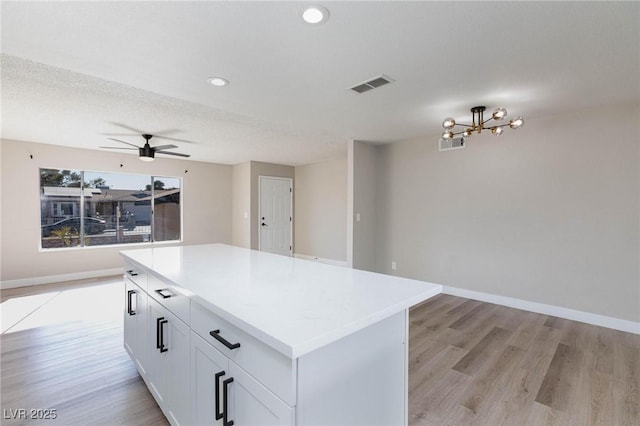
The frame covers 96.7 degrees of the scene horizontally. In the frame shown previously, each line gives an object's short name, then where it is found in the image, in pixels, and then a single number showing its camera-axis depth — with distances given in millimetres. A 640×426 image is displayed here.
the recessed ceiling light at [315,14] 1618
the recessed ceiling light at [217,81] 2515
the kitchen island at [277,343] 893
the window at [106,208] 5035
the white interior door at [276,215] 6824
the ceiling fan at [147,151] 4066
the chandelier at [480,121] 2676
